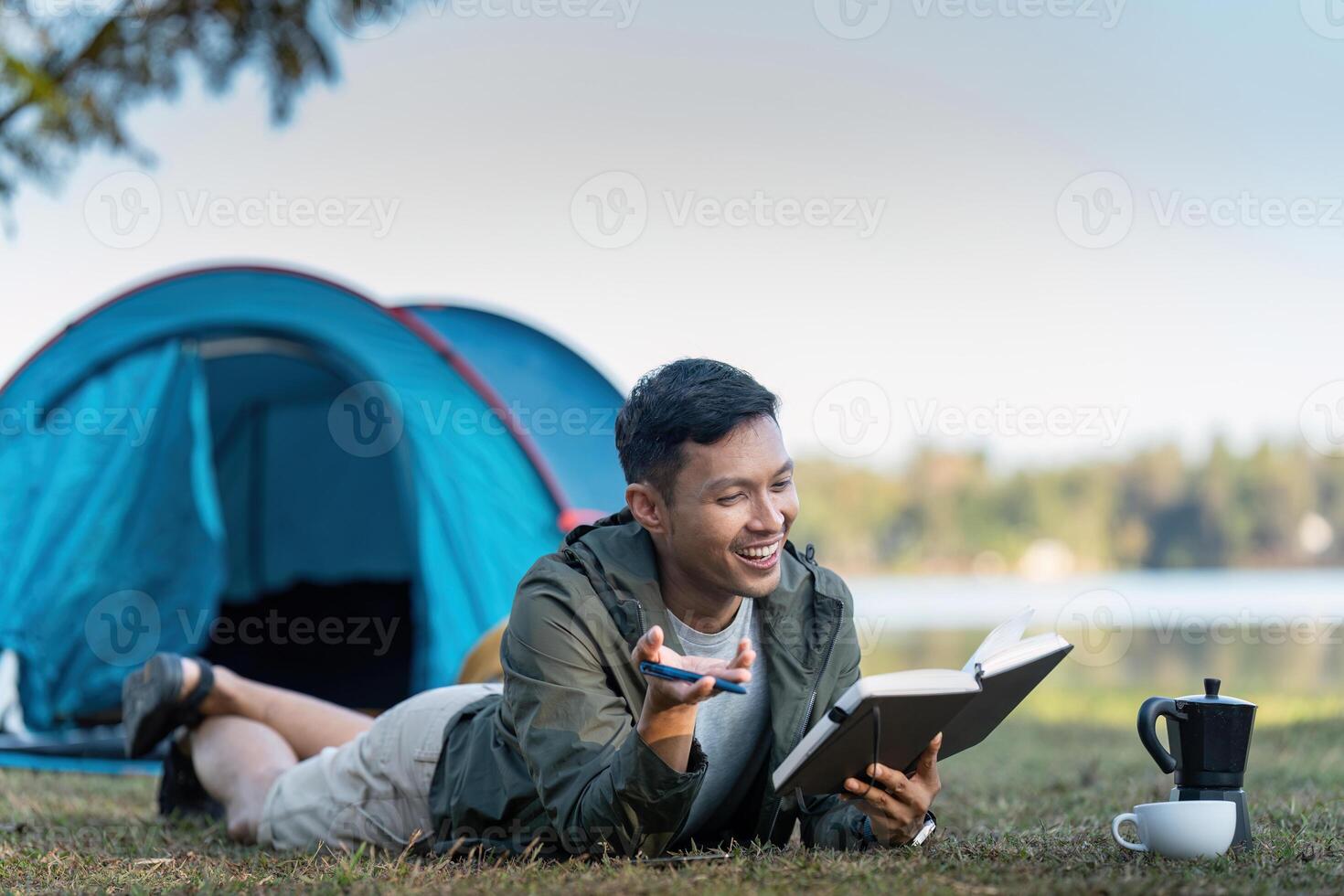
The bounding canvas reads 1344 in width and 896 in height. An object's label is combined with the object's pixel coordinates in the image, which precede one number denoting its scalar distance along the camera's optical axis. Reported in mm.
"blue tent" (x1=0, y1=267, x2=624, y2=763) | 5270
